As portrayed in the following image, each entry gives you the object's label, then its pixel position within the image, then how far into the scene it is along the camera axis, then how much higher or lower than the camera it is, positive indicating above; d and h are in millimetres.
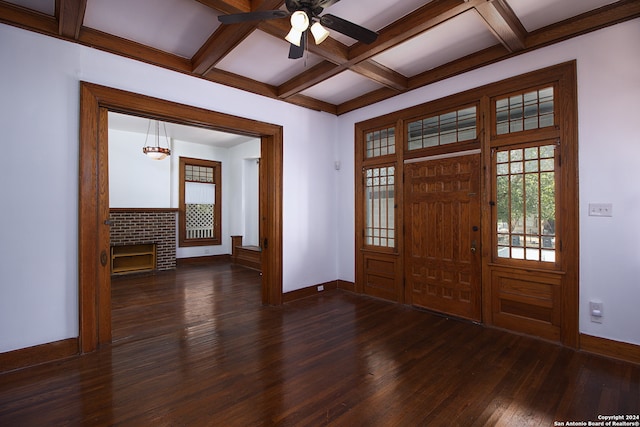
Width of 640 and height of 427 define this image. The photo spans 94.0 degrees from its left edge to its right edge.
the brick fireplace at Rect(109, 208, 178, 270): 6334 -310
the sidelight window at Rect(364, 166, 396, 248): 4527 +133
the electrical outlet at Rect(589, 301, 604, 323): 2762 -900
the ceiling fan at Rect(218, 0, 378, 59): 2029 +1375
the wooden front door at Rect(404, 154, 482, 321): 3605 -265
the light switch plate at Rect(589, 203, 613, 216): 2730 +51
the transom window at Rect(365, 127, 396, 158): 4535 +1145
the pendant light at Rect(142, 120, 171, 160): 5834 +1275
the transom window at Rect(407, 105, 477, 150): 3697 +1139
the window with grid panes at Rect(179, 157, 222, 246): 7605 +358
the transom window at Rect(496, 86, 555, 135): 3100 +1127
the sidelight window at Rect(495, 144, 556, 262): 3086 +135
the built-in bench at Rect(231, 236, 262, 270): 6926 -940
